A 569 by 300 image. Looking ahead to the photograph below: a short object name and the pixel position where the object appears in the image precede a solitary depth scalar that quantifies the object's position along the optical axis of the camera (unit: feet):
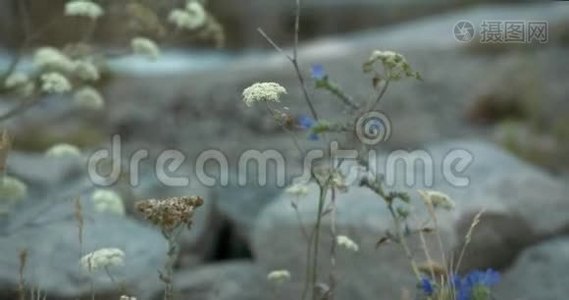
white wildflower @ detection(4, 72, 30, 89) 10.91
